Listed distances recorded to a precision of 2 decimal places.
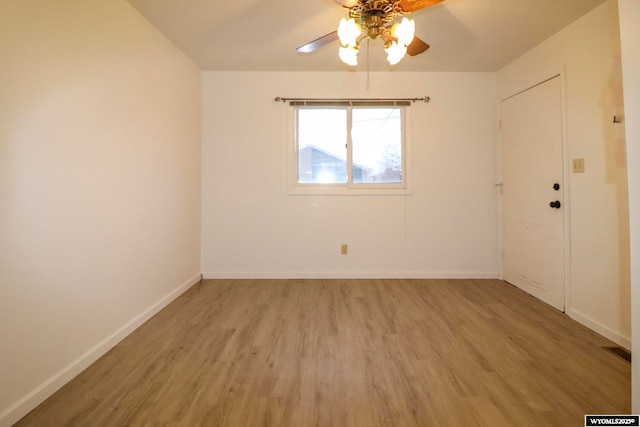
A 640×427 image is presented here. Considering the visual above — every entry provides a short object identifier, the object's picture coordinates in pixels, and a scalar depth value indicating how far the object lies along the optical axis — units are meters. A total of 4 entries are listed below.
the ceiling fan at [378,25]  1.41
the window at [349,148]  3.24
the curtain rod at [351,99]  3.13
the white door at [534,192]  2.35
